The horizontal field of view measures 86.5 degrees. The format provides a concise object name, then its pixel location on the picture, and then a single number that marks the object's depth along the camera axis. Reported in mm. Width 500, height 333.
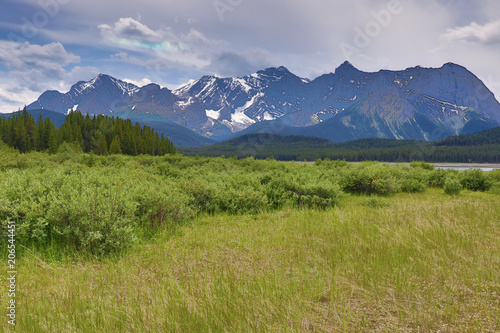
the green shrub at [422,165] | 32156
